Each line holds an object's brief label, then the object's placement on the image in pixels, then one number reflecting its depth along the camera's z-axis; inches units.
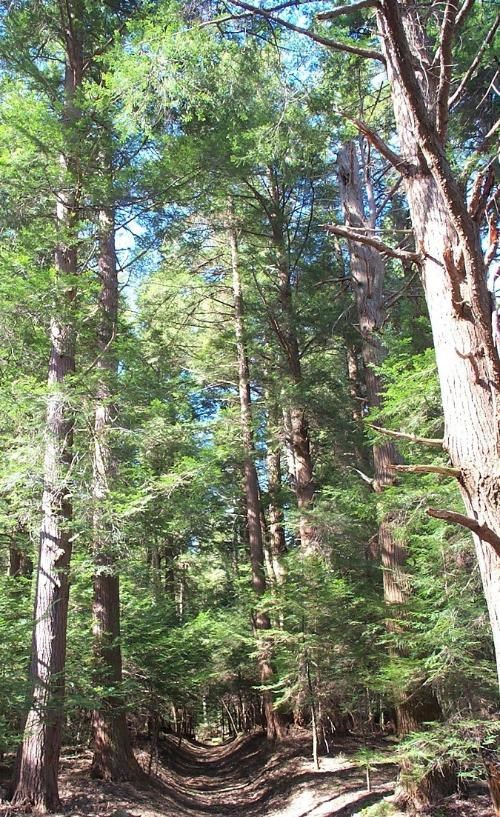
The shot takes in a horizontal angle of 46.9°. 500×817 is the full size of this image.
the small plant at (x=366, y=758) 247.9
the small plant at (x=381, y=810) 254.4
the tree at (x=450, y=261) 107.0
